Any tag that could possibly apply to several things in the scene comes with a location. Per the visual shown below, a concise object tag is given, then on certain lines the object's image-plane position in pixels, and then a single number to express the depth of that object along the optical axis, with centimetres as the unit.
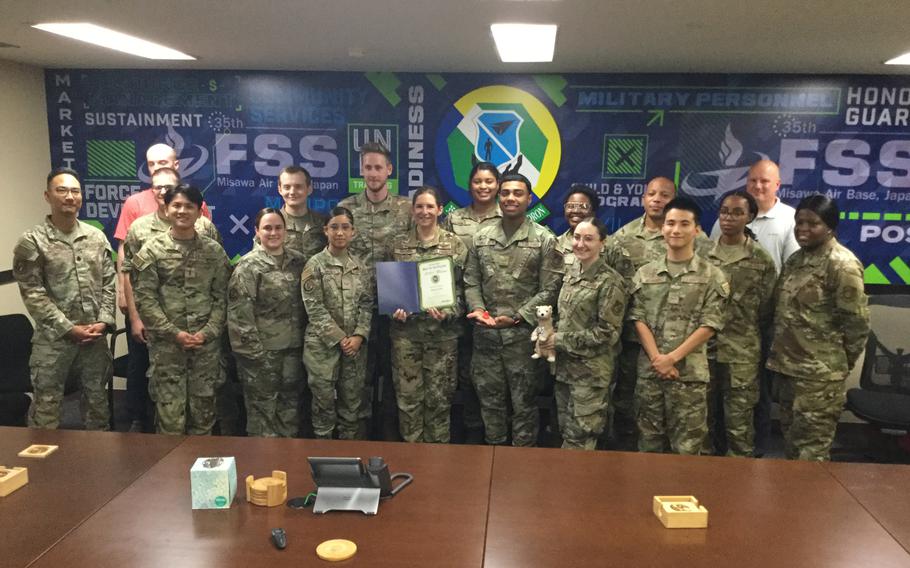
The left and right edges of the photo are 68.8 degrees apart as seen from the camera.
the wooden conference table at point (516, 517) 177
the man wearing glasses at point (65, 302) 382
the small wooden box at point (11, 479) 208
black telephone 204
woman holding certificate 402
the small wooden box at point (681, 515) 191
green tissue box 198
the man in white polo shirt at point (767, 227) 445
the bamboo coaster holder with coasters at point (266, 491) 202
